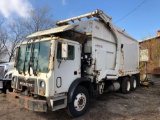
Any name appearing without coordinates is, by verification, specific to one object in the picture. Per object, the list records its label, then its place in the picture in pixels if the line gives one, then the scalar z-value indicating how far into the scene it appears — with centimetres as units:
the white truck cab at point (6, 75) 536
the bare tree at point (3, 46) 1980
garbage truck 350
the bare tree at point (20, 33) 1901
